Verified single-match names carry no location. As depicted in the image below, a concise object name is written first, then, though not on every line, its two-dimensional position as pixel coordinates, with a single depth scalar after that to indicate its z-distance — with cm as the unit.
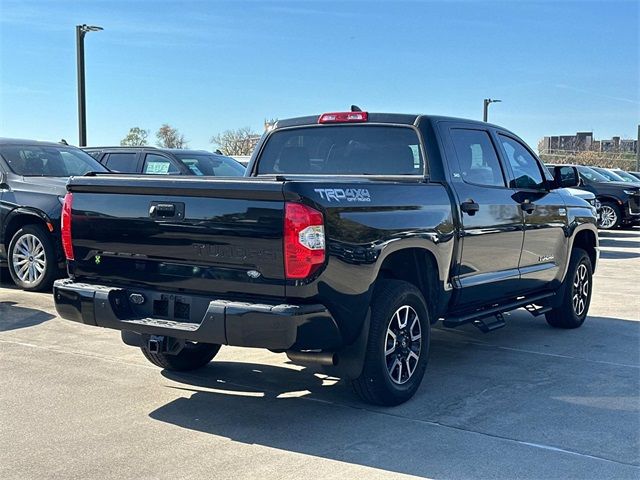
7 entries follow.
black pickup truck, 441
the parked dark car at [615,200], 2092
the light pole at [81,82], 2019
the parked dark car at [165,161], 1199
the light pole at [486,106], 3831
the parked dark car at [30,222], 895
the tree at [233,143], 3600
